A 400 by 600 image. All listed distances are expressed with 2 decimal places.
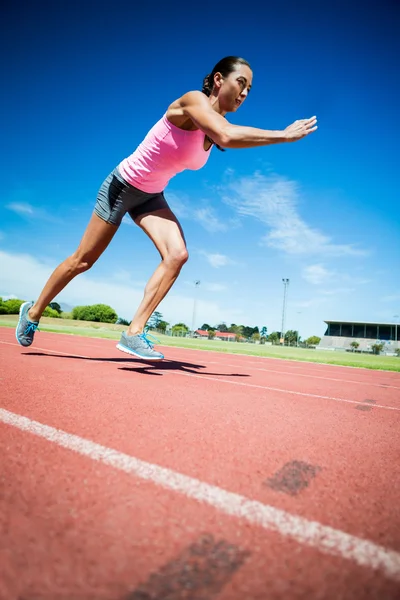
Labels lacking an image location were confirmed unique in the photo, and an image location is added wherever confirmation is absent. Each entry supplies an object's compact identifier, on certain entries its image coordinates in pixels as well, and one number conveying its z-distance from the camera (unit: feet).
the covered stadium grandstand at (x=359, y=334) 239.30
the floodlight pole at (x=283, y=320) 211.68
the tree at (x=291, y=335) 344.86
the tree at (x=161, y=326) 264.27
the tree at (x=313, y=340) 318.04
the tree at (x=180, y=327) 380.13
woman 8.79
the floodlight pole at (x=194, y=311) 216.45
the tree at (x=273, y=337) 344.82
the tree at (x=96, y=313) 323.98
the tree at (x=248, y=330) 477.12
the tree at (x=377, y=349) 190.90
